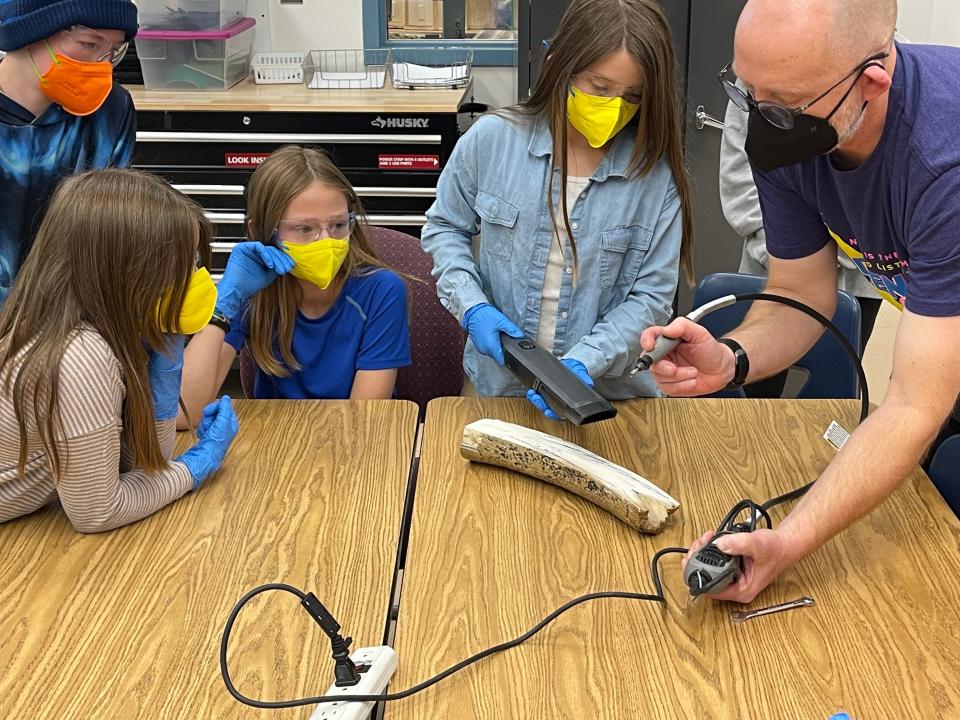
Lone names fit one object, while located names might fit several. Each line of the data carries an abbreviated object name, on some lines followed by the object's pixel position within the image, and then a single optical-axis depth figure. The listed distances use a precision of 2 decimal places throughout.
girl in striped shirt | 1.30
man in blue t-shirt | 1.21
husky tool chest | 3.31
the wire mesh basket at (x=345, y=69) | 3.56
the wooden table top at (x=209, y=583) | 1.08
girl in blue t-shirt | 1.83
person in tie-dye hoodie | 1.77
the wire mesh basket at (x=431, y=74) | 3.56
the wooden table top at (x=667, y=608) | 1.07
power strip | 1.00
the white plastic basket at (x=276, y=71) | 3.62
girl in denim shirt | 1.68
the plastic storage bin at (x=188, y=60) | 3.46
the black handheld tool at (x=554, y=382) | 1.47
